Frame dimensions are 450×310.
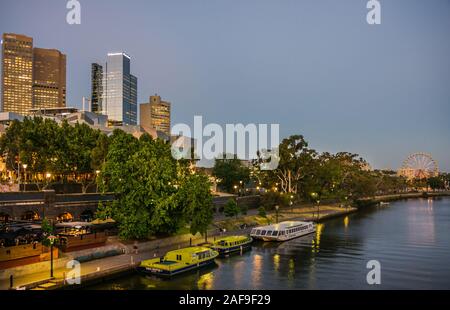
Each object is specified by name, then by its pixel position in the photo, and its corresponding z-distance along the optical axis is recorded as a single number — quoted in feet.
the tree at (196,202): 195.52
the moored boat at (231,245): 195.11
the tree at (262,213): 301.63
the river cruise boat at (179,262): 150.92
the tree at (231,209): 267.59
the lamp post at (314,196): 406.82
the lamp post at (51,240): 132.36
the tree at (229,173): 416.54
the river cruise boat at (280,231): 238.68
